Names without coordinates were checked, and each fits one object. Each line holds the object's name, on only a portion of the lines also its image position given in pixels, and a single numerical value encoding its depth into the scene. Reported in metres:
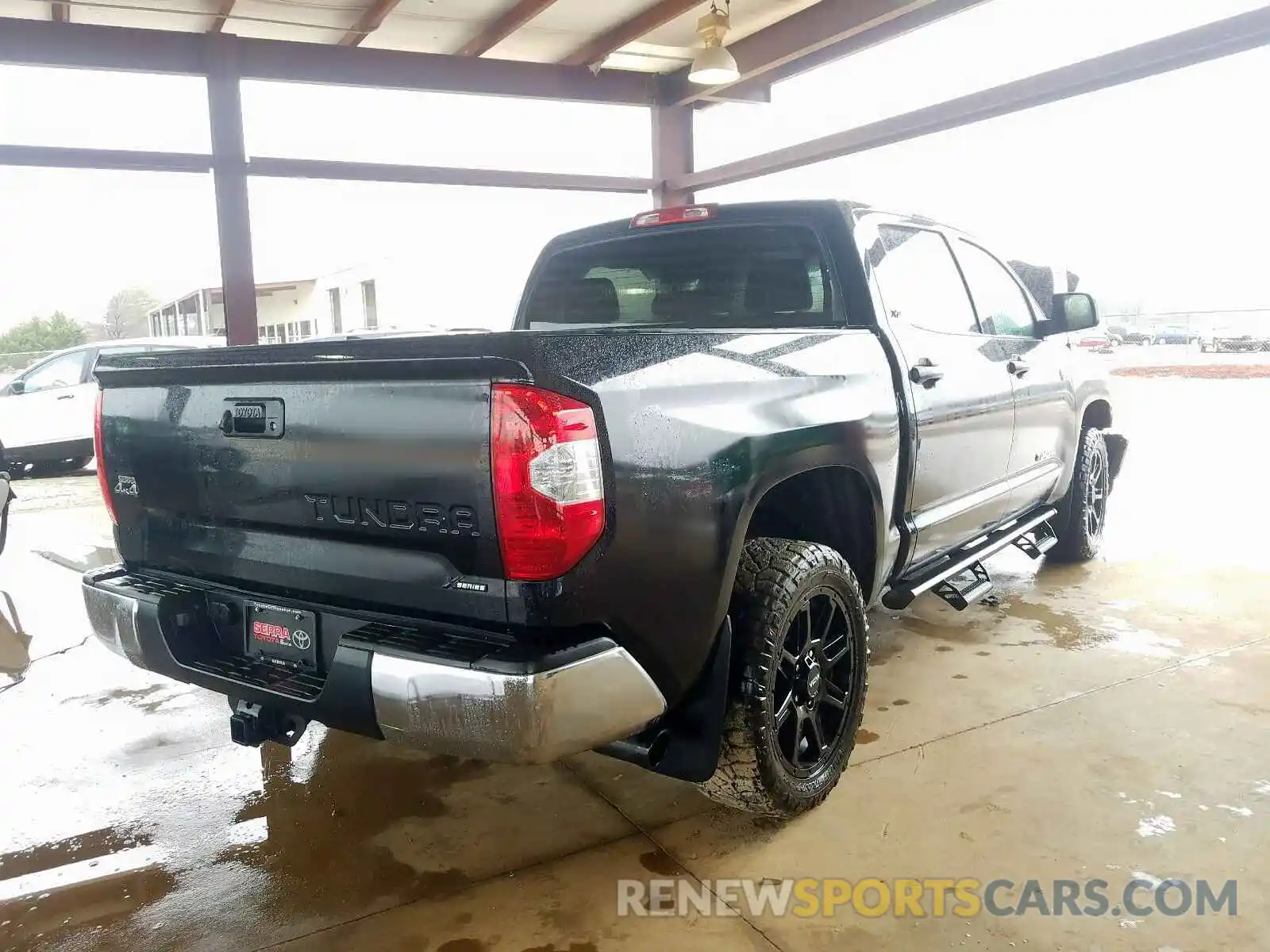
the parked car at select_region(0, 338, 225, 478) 9.38
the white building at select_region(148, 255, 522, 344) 10.00
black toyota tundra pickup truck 1.80
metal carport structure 7.92
